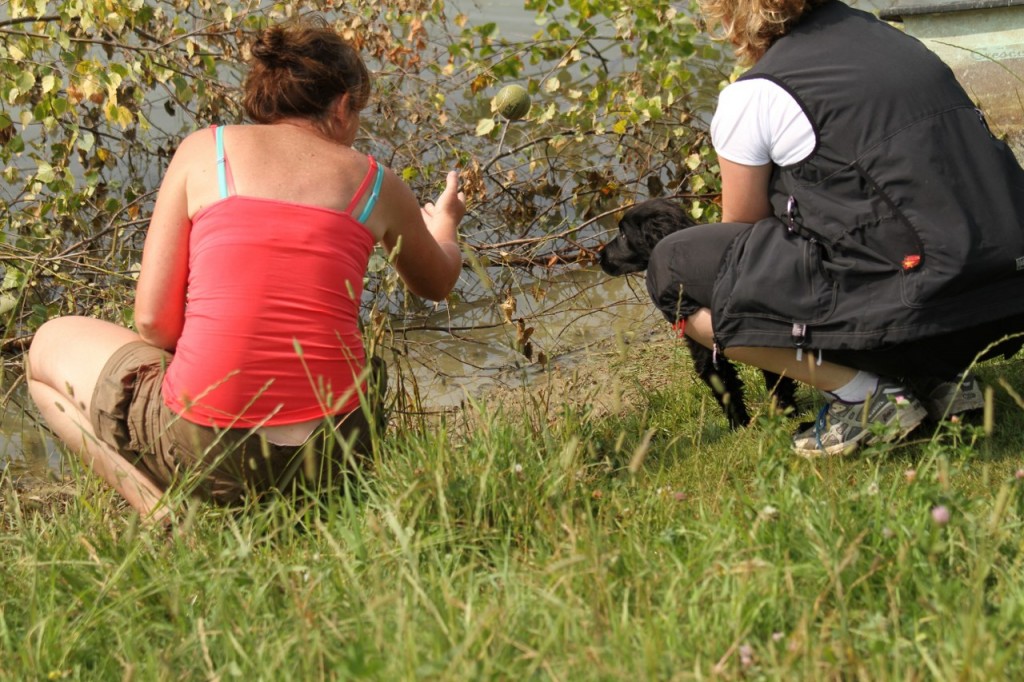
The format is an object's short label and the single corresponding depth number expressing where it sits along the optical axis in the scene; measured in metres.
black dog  3.61
